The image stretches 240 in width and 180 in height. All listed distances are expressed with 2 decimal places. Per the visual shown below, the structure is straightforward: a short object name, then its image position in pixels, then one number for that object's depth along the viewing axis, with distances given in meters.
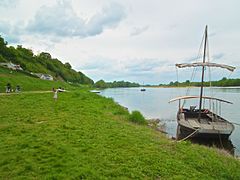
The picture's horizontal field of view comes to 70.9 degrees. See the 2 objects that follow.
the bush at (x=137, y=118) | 13.61
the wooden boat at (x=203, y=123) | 11.66
